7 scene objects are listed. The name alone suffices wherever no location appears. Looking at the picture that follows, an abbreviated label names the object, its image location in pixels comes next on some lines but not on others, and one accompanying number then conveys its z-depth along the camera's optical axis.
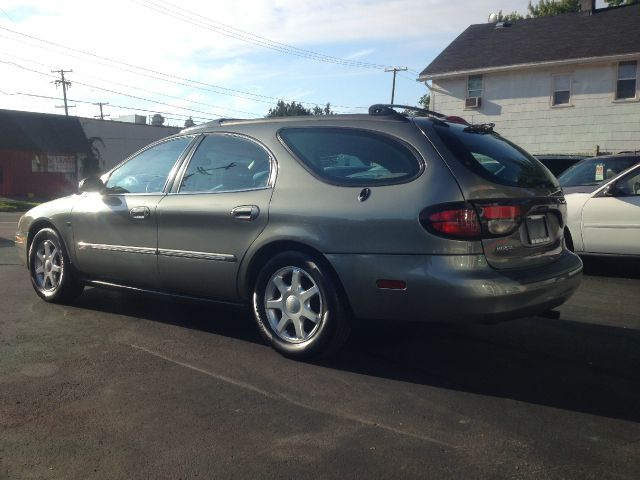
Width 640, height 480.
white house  20.91
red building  43.34
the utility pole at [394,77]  52.06
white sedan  7.90
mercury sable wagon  4.08
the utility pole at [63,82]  65.12
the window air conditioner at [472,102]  23.56
